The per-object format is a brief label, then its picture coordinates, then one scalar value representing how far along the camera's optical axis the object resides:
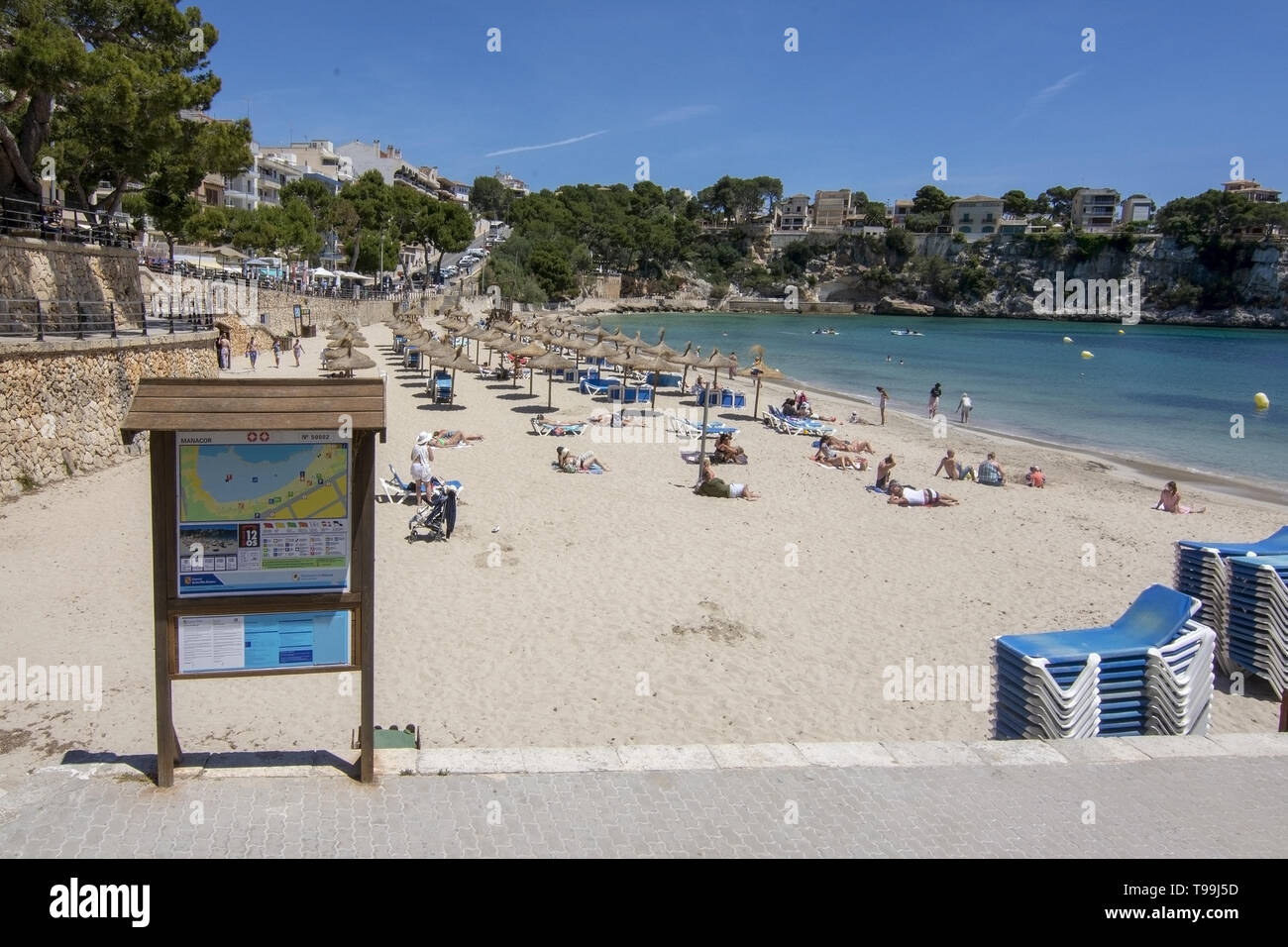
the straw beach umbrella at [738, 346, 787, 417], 22.83
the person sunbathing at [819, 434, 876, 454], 19.25
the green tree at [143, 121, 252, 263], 19.61
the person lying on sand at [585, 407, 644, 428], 20.69
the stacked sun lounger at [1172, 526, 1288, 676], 7.91
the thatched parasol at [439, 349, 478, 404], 23.14
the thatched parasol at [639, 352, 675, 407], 23.77
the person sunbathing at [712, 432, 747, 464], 17.38
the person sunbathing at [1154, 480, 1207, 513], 15.45
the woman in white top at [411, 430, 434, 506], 12.82
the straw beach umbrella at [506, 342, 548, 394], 26.00
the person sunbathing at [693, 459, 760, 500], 14.60
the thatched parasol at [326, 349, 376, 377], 20.45
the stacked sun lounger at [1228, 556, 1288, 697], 7.50
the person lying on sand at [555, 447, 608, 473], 15.84
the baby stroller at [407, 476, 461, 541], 11.24
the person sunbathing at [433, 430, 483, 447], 17.56
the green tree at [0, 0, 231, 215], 14.70
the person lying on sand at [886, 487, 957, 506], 14.65
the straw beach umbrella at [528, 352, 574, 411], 22.81
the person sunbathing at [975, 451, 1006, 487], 16.86
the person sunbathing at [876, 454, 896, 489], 15.69
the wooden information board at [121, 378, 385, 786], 4.07
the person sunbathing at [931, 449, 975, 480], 17.14
